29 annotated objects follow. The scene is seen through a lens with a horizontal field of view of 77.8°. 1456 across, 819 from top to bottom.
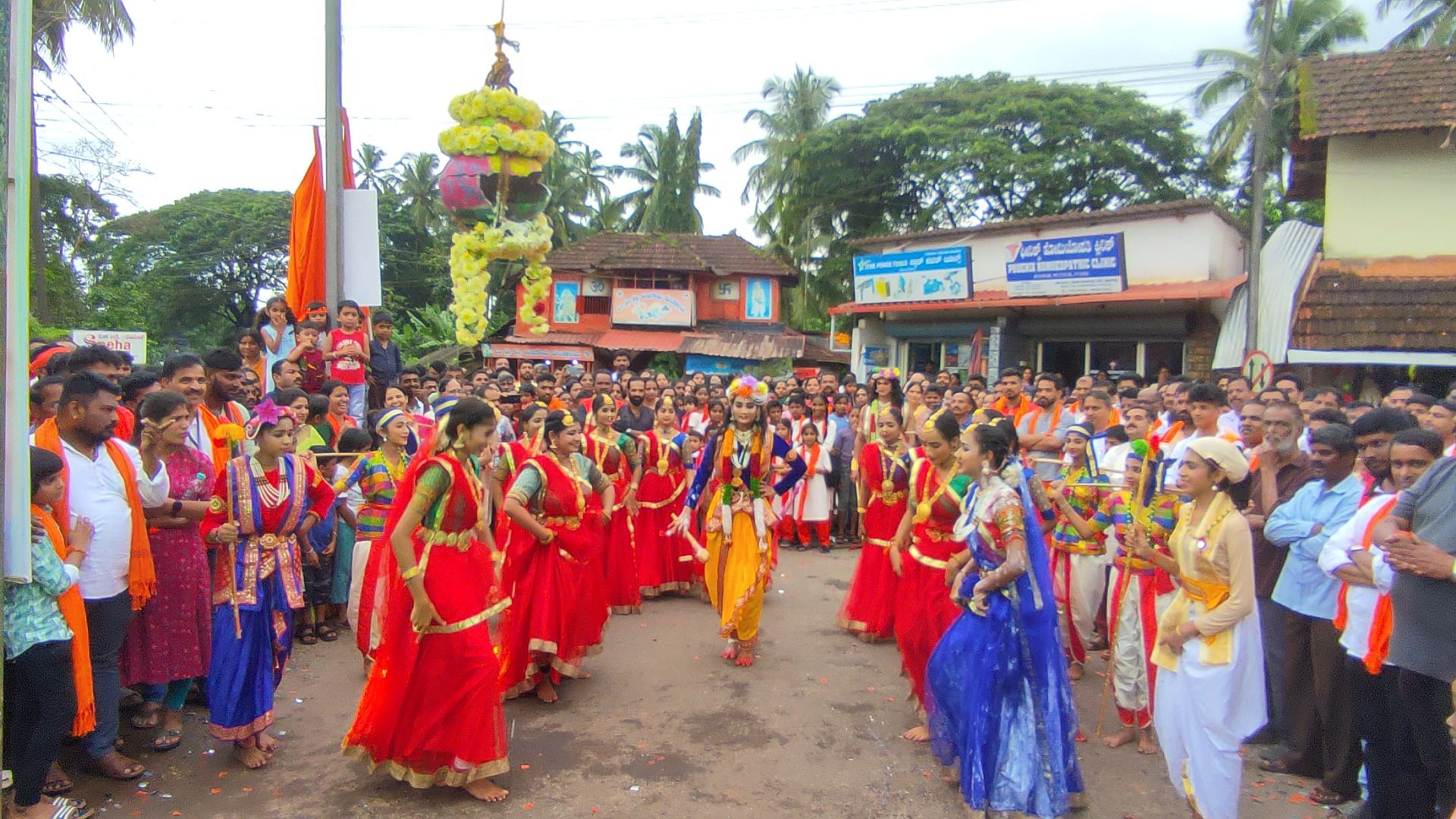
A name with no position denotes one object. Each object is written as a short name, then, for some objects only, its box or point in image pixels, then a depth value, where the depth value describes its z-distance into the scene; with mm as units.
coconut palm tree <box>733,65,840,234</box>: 33219
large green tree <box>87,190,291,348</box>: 34250
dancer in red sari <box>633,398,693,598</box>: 8234
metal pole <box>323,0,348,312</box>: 7934
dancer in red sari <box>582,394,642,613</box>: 6953
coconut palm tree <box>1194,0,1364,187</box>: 26625
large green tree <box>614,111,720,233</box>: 34719
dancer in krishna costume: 6238
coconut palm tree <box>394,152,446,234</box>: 36938
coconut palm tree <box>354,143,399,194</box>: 39969
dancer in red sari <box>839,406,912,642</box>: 6887
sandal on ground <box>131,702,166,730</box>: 4734
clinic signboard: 15789
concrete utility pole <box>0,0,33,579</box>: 2211
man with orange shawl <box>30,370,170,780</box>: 3914
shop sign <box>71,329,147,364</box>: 11914
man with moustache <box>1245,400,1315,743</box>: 5004
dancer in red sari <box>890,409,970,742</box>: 4859
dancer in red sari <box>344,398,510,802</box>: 4098
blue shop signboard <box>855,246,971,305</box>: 18266
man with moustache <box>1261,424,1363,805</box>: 4340
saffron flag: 8211
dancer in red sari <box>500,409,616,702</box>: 5363
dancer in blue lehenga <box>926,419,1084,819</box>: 3918
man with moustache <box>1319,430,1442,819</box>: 3718
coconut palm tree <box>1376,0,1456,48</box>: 22922
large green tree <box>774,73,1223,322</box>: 25109
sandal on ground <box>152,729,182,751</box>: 4605
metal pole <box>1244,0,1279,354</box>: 13375
